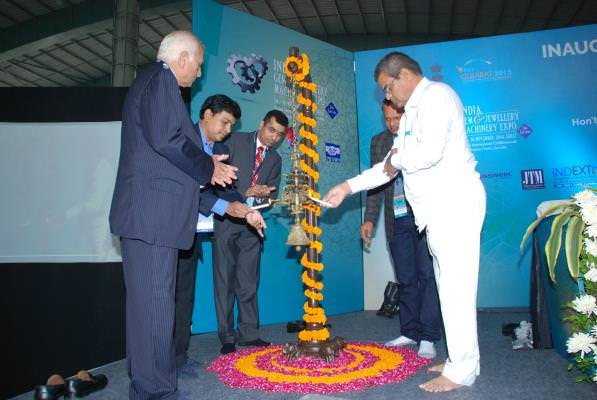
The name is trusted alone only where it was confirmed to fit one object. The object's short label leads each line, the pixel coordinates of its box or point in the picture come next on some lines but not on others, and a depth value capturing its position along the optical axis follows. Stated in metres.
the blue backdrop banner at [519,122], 5.48
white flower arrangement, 2.33
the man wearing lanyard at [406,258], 3.40
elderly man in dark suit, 2.06
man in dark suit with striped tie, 3.69
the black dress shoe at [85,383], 2.49
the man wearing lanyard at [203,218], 2.98
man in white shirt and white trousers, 2.42
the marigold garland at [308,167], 3.19
